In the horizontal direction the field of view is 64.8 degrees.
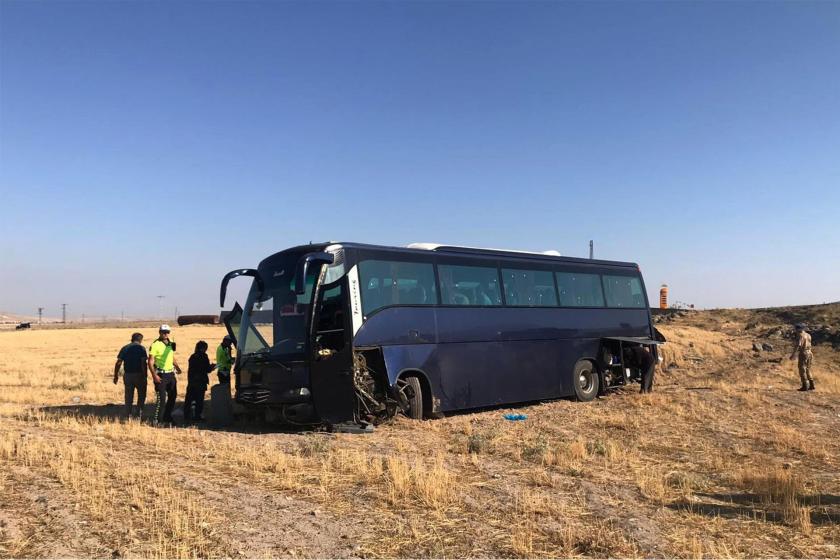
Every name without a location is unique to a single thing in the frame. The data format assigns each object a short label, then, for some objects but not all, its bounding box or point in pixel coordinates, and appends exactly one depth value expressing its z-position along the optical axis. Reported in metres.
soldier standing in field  19.20
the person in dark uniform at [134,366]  13.45
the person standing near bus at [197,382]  13.33
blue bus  11.53
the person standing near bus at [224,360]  13.84
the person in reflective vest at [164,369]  12.77
